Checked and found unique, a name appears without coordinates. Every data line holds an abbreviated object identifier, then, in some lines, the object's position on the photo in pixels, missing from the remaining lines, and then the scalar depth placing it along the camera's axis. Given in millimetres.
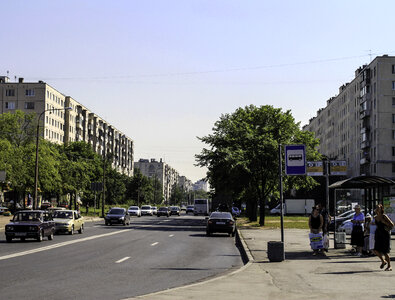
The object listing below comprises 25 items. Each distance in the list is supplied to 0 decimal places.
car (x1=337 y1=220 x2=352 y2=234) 36656
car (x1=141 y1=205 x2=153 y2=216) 98975
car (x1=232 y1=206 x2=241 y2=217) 84125
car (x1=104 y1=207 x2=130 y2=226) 49062
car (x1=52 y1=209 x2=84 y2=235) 33375
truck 97250
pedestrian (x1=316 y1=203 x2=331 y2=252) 20703
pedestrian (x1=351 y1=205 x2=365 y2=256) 20047
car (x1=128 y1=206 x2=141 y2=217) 84938
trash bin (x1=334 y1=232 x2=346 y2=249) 23625
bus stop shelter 21609
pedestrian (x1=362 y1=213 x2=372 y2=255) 20031
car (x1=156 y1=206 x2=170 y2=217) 89438
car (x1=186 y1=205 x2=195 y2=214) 129538
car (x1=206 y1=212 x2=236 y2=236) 36000
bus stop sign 17827
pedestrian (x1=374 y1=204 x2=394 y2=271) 15508
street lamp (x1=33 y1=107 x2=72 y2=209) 45509
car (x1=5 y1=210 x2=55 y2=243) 26578
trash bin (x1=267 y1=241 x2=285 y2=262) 17344
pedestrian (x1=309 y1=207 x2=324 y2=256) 20516
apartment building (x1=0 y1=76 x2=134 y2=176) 113188
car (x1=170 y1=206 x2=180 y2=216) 106212
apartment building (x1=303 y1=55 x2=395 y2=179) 89312
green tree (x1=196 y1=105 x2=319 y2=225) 47375
